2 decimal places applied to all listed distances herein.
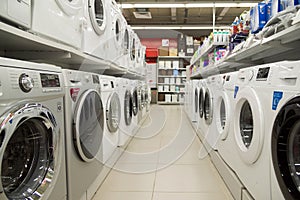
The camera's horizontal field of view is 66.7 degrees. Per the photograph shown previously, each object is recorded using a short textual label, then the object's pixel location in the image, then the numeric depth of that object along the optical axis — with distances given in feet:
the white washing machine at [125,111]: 8.59
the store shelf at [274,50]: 4.69
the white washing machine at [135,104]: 11.35
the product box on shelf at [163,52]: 29.30
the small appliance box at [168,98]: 28.19
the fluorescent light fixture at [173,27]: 27.45
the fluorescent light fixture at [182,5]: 19.24
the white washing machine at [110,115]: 6.36
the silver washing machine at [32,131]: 2.62
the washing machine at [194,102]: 13.11
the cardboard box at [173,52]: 28.58
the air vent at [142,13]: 23.45
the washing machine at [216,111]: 7.06
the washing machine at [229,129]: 5.53
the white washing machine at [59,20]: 3.87
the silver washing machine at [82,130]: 4.19
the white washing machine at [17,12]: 3.08
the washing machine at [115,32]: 8.39
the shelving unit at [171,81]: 28.25
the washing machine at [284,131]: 2.97
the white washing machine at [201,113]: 10.21
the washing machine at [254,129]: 3.75
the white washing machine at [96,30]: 5.87
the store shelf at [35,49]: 3.54
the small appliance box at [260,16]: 6.16
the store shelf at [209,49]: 10.46
